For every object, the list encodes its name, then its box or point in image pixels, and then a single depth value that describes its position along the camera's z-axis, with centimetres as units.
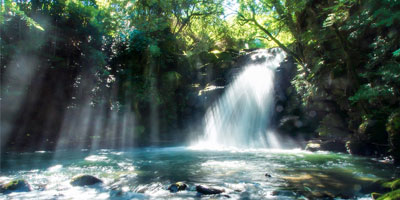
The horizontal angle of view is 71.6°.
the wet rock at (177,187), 677
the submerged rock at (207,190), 640
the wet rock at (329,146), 1394
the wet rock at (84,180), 749
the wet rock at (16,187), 690
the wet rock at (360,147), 1242
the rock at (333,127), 1491
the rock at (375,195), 559
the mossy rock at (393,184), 564
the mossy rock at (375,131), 1127
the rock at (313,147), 1428
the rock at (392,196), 434
